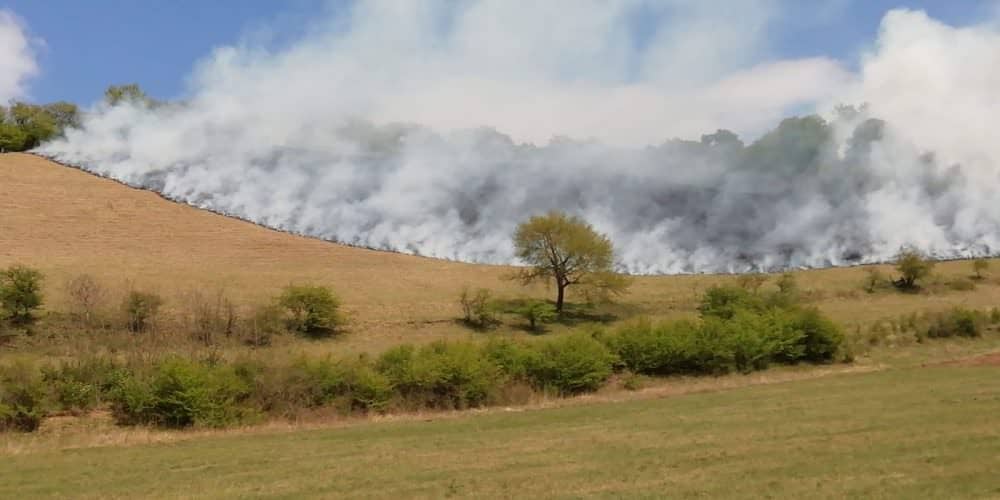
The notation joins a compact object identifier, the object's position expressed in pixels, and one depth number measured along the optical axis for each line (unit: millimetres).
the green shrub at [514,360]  31000
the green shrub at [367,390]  27281
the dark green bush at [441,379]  28359
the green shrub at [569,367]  31188
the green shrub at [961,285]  61531
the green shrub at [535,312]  49562
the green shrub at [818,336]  38344
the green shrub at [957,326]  43375
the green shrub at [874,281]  62031
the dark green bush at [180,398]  24734
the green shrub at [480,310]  49188
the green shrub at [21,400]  23870
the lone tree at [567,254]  54062
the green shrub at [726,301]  44056
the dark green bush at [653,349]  34656
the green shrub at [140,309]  39375
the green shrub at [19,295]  39312
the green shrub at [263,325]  40500
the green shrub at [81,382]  25734
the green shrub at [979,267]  65438
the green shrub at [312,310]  44497
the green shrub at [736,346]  35688
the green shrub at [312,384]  26891
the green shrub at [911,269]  61688
